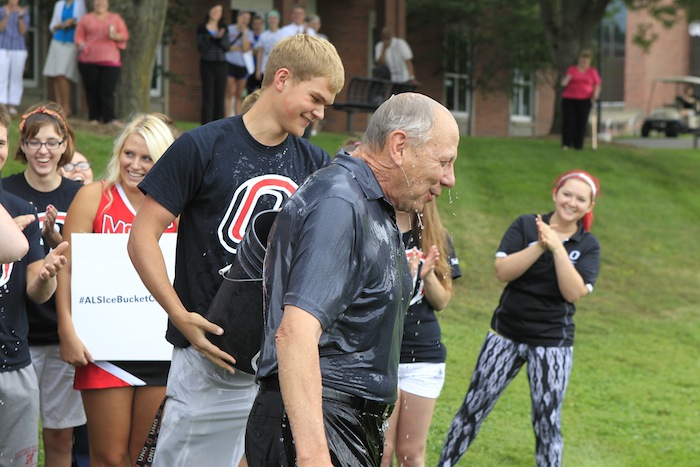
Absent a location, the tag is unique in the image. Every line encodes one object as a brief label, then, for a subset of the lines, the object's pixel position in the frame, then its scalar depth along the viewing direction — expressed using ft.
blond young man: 12.91
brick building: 82.99
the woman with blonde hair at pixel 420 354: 18.24
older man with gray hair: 9.39
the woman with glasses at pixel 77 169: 20.17
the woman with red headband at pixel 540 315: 20.36
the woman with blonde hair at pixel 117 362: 15.92
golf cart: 138.92
